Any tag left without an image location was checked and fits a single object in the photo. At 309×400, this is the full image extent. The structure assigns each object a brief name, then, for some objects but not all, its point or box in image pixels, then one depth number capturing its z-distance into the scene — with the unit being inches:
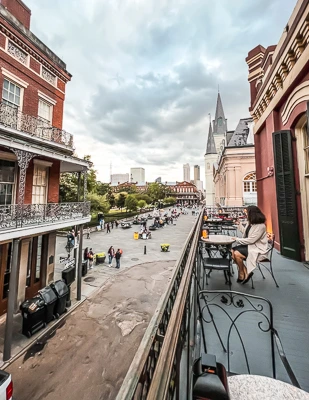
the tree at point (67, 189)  881.5
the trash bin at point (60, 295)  313.4
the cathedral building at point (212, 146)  2137.1
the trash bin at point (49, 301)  294.4
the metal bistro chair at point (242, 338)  77.7
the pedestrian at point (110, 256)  605.6
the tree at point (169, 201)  3582.7
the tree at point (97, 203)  1129.5
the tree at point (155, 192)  3580.2
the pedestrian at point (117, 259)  567.8
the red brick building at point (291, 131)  167.3
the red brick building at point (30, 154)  293.9
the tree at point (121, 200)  2218.3
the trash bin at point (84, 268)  507.1
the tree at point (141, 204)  2352.6
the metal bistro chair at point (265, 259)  142.7
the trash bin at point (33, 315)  272.5
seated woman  140.9
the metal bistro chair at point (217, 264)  137.1
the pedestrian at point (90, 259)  572.6
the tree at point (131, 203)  1851.6
